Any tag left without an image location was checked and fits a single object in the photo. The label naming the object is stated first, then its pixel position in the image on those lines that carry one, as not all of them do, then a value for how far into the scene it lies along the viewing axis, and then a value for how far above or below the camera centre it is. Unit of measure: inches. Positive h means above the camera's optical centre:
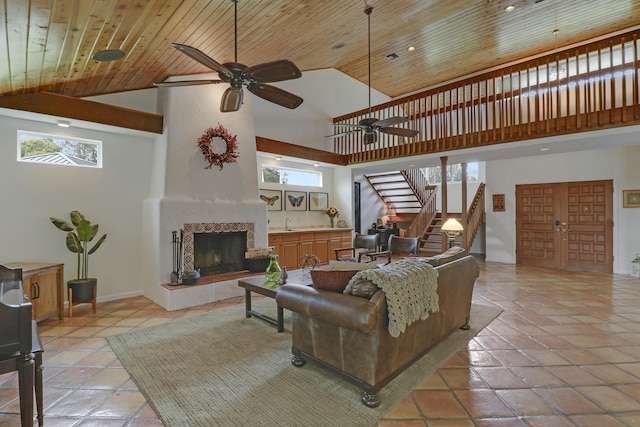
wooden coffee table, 132.0 -32.6
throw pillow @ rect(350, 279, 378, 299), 82.0 -20.2
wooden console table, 130.3 -31.4
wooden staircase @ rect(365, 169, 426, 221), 375.9 +29.7
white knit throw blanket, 80.0 -21.3
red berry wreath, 187.0 +43.0
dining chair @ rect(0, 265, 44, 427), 64.4 -28.7
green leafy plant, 151.7 -7.4
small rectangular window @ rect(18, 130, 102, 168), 156.7 +36.3
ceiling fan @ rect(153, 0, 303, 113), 98.3 +49.0
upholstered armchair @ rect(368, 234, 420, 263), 214.6 -22.3
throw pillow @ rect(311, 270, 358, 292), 90.6 -19.2
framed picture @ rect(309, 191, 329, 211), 309.3 +14.0
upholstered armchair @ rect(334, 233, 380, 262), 243.3 -22.5
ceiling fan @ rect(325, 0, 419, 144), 163.3 +49.4
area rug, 76.6 -50.1
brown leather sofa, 79.4 -35.2
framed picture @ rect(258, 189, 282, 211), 269.7 +15.0
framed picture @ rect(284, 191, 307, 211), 287.6 +13.5
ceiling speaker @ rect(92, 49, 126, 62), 123.0 +66.4
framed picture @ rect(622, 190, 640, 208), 236.4 +10.9
